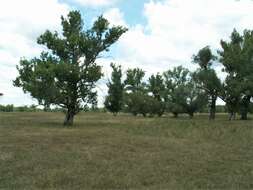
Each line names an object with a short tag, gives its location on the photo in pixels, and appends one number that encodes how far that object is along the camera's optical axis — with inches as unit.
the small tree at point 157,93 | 2433.4
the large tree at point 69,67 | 1006.5
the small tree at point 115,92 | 2373.3
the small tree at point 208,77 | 1721.4
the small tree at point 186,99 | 2026.5
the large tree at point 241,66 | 1621.6
